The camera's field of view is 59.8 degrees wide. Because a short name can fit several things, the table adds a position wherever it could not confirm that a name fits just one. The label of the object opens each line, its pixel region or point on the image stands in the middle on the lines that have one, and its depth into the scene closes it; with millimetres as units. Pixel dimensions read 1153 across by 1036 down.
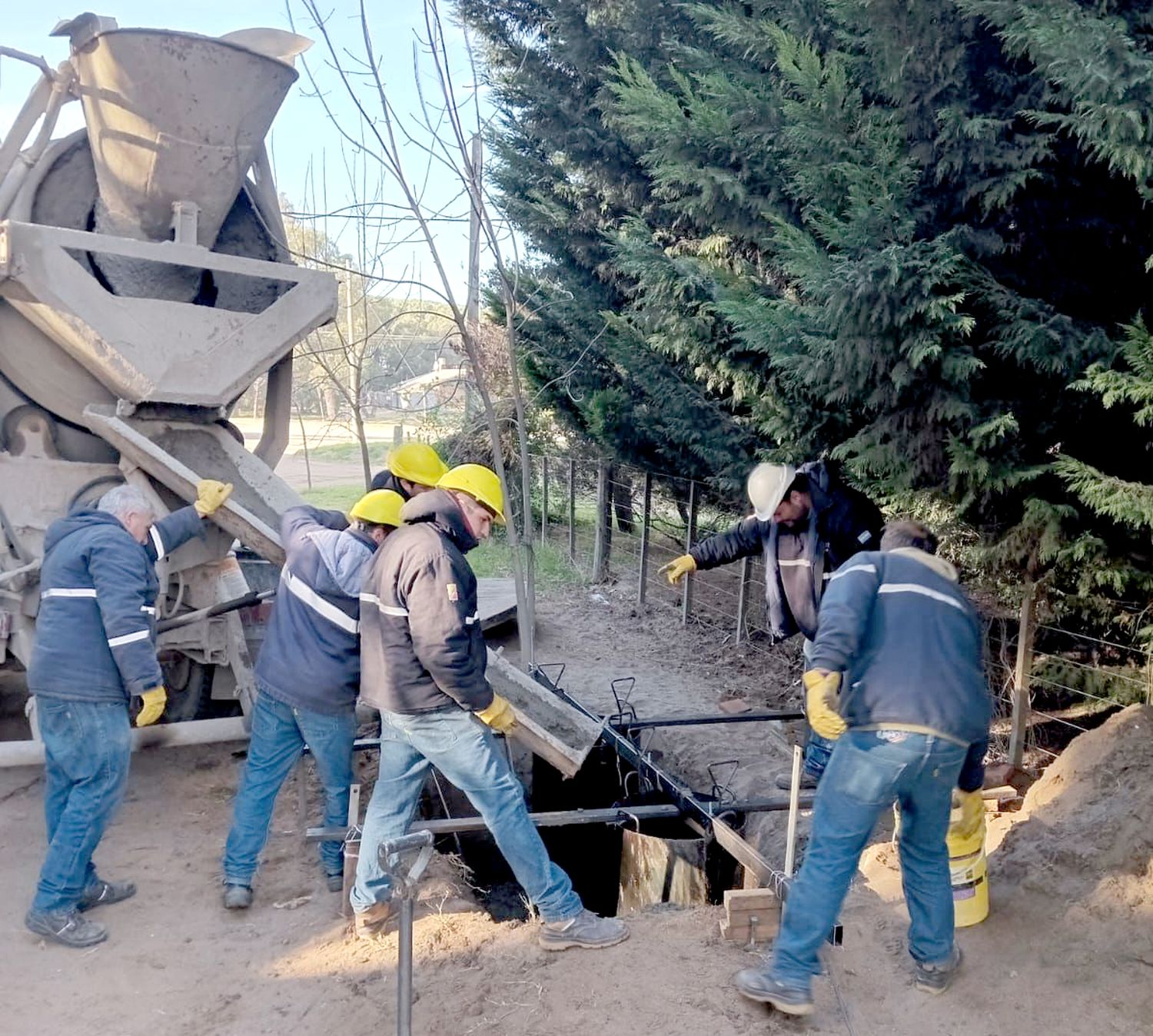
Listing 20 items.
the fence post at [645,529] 10453
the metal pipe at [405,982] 3031
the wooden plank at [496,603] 8453
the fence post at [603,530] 11750
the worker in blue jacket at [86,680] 3973
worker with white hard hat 5270
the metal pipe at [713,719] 5859
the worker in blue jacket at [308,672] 4203
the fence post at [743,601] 8812
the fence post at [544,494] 13805
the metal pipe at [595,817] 4418
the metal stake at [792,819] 3947
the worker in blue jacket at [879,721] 3277
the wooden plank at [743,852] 4062
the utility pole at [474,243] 5859
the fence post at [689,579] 9461
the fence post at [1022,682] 5371
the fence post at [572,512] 12781
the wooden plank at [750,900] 3793
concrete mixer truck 4773
